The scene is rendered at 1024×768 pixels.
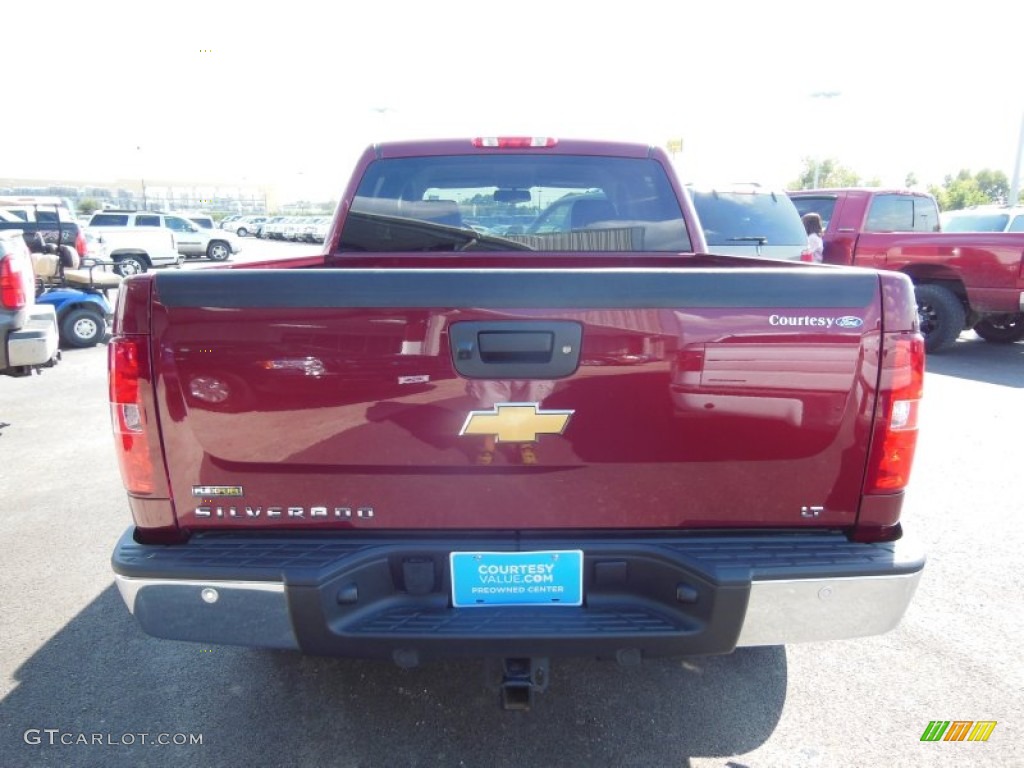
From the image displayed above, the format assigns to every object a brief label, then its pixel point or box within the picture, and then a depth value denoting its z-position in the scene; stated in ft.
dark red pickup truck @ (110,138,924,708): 5.86
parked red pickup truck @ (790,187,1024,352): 26.86
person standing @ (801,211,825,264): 28.91
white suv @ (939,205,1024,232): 31.17
